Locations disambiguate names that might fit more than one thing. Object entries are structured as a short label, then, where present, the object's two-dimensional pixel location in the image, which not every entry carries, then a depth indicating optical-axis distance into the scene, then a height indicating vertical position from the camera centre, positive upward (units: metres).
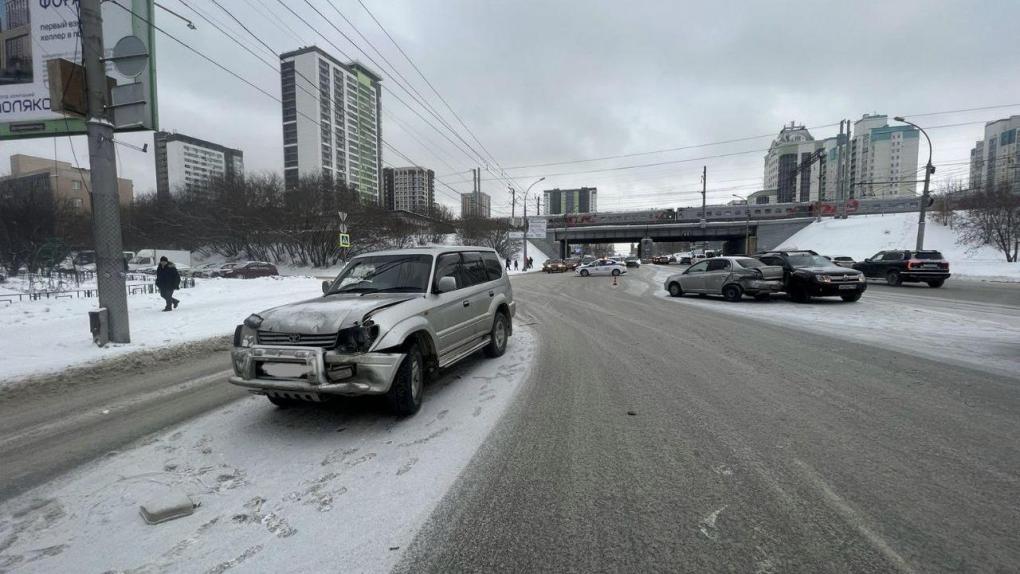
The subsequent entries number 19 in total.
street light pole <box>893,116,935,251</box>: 26.45 +3.46
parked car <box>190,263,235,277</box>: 36.47 -1.12
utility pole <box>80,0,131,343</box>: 8.24 +1.32
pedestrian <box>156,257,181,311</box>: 13.12 -0.63
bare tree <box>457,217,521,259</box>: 60.41 +3.01
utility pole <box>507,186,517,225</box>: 51.29 +5.28
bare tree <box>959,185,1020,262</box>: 33.03 +2.49
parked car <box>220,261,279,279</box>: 34.25 -1.06
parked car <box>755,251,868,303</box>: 13.62 -0.74
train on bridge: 59.28 +5.87
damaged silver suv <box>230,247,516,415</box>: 4.05 -0.76
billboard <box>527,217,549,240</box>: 54.00 +3.40
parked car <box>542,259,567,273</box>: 50.03 -1.33
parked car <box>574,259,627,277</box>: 38.47 -1.13
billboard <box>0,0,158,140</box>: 10.41 +5.24
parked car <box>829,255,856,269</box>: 23.72 -0.38
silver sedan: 14.53 -0.83
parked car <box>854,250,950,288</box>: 18.95 -0.58
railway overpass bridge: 62.47 +3.26
